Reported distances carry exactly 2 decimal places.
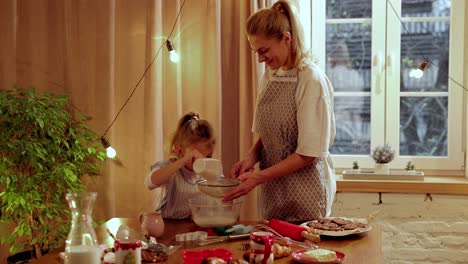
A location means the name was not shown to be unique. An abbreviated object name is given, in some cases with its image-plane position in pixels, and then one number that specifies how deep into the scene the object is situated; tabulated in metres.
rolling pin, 2.07
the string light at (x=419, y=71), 3.32
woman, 2.42
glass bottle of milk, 1.49
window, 3.53
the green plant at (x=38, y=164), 3.22
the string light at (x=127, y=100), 3.32
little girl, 2.61
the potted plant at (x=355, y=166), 3.50
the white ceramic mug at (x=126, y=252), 1.63
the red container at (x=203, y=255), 1.76
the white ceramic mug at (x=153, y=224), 2.14
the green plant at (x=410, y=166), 3.46
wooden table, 1.89
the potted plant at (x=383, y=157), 3.40
